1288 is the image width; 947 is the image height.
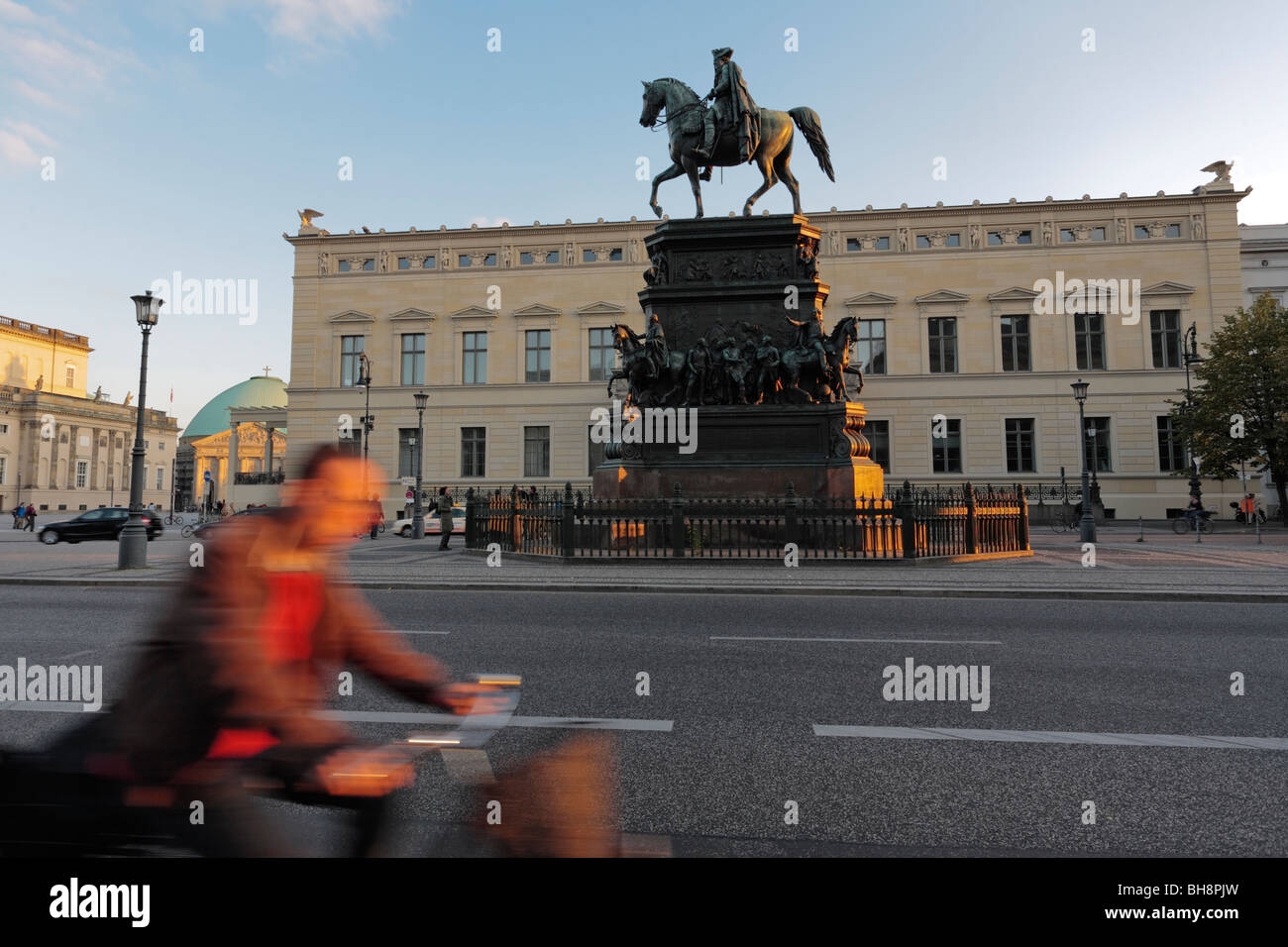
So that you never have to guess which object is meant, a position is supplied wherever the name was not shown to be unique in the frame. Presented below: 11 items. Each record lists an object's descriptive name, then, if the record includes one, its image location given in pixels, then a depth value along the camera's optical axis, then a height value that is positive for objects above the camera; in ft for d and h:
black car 97.91 -1.39
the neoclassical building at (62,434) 306.96 +36.83
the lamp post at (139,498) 54.54 +1.43
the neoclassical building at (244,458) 218.38 +22.45
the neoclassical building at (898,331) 146.72 +38.96
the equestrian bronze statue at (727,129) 64.13 +33.55
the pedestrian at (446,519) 72.74 -0.22
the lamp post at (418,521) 102.06 -0.58
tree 121.70 +18.00
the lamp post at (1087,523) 75.61 -0.75
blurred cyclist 7.48 -1.96
